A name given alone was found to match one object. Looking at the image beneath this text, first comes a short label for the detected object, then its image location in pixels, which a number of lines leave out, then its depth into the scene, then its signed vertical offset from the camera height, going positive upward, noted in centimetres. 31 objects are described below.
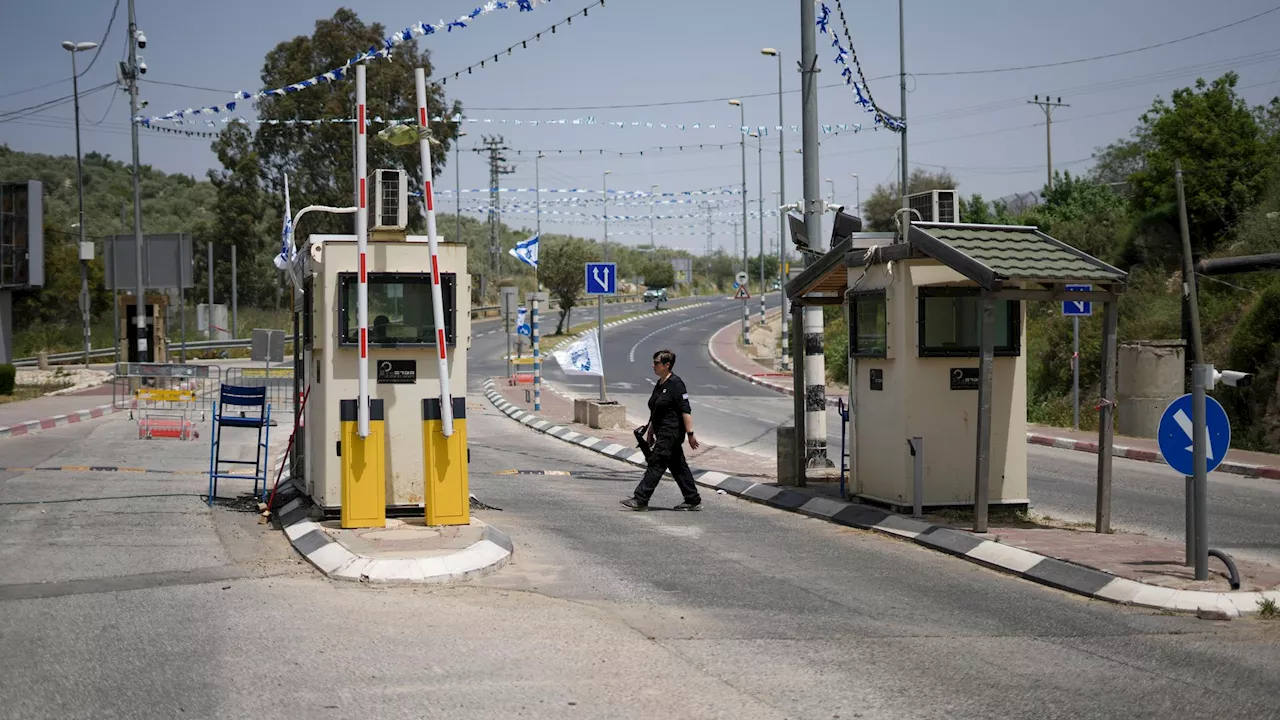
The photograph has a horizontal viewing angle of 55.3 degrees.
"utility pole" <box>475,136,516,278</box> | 6675 +804
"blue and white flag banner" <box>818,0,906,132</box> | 1602 +356
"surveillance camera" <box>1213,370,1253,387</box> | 850 -55
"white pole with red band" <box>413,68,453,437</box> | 1007 +2
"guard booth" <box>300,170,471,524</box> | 1044 -46
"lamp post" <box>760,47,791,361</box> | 4558 +439
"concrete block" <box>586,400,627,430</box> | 2391 -219
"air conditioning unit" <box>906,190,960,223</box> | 1181 +94
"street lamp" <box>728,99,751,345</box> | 5881 -111
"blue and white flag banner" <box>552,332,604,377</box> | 2473 -110
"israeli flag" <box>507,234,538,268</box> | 2617 +118
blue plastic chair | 1283 -115
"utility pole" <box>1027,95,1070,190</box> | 7162 +1043
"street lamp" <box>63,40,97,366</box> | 4356 +216
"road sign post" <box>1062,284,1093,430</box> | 2120 -65
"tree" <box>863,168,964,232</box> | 6944 +606
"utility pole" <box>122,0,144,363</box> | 3172 +401
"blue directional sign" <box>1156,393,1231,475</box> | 847 -94
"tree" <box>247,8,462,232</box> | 5116 +855
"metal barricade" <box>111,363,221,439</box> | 2259 -211
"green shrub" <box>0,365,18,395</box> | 3269 -187
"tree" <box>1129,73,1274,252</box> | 3167 +374
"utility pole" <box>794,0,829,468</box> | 1481 +83
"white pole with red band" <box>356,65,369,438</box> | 1002 +44
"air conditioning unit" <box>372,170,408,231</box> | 1068 +92
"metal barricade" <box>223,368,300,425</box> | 2961 -210
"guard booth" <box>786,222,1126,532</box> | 1107 -61
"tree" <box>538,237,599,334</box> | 6975 +200
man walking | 1279 -144
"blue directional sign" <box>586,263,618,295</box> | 2538 +56
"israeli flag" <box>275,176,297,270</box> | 1259 +65
